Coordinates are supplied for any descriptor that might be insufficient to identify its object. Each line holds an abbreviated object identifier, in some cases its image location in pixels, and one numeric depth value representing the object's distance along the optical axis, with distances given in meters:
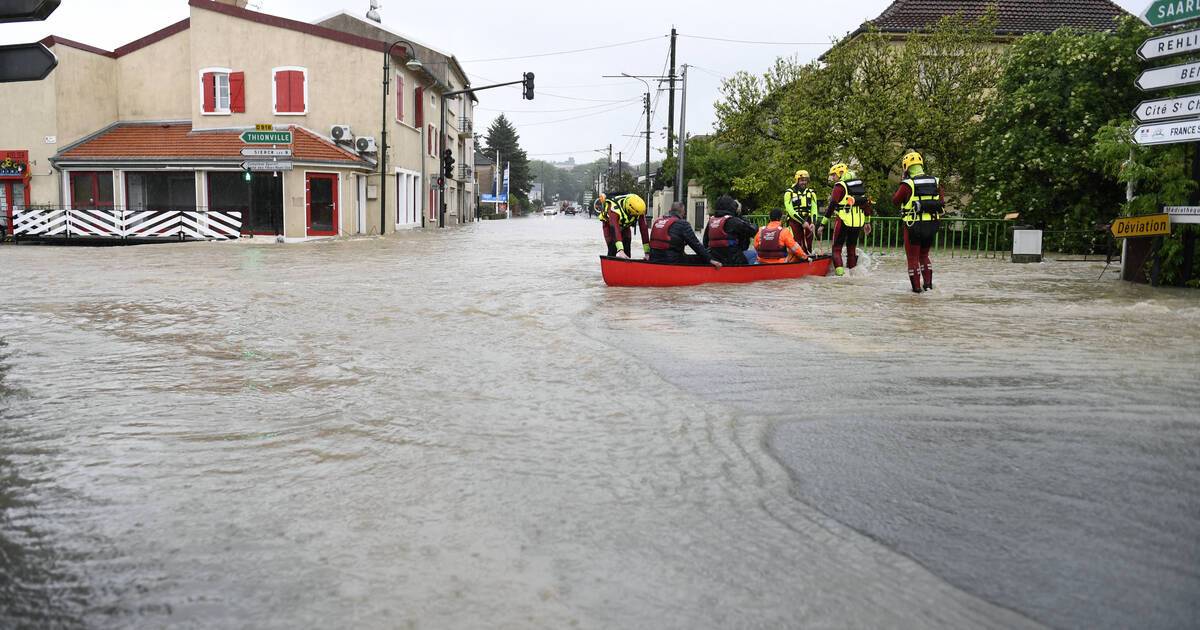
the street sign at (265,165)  26.62
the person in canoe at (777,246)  14.34
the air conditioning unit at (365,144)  32.38
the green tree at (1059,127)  22.20
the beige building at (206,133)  30.09
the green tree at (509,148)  123.38
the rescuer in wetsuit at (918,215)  12.70
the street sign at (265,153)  26.44
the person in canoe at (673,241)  13.12
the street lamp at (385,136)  31.44
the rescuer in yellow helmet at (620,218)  15.95
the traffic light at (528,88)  34.28
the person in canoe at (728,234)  14.20
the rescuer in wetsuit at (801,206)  16.52
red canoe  13.02
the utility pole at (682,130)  35.84
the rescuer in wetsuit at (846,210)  15.13
